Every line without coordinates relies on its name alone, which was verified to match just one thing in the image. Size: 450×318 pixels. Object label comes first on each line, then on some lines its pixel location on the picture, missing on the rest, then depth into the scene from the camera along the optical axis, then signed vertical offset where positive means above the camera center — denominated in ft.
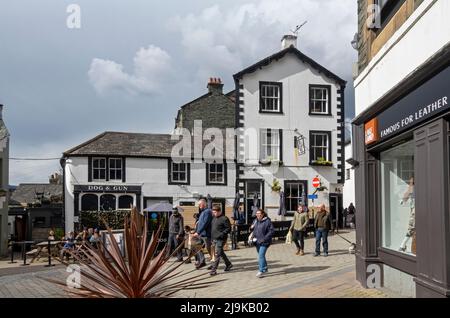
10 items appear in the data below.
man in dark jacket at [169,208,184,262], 46.75 -3.57
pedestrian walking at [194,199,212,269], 41.73 -2.99
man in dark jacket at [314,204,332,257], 50.30 -3.74
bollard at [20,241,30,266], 58.76 -7.31
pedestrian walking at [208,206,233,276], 38.99 -3.15
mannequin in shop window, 26.50 -1.57
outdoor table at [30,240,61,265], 59.64 -6.49
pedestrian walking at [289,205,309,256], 51.31 -3.74
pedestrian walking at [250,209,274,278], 37.55 -3.39
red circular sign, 86.51 +1.07
